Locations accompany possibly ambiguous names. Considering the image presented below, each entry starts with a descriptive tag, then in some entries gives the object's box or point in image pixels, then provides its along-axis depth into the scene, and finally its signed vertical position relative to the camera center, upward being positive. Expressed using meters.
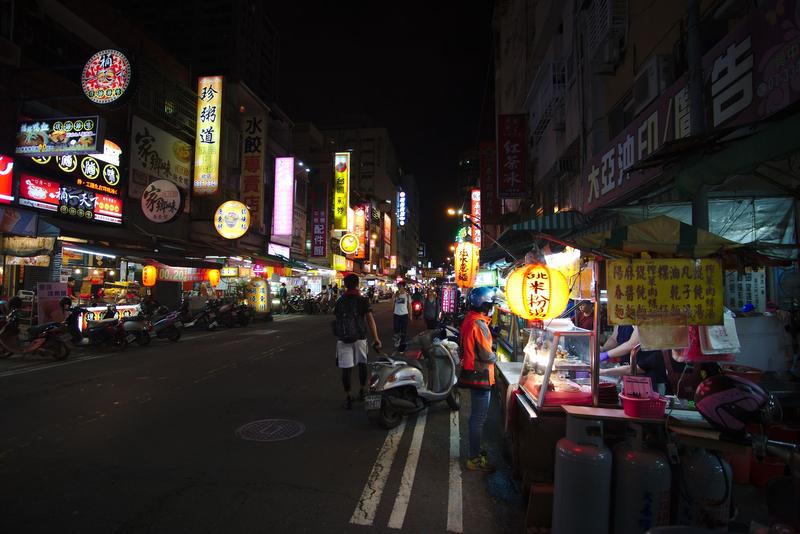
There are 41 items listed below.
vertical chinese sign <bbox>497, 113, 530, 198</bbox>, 17.05 +5.17
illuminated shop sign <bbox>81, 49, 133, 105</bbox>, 12.58 +5.93
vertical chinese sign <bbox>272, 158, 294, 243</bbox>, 30.30 +5.63
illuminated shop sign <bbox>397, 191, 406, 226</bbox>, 95.51 +17.51
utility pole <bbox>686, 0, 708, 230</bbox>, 5.45 +2.77
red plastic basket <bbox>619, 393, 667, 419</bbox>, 3.55 -0.93
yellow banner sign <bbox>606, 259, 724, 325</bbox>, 3.86 +0.02
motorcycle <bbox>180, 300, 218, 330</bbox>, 18.81 -1.48
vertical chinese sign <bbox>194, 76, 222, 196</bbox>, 22.22 +7.55
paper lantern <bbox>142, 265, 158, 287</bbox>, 16.81 +0.35
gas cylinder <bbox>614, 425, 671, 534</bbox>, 3.32 -1.52
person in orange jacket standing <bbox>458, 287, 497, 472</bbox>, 5.19 -0.92
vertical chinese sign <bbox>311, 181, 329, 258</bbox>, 38.03 +6.04
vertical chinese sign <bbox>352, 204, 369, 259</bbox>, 55.14 +7.66
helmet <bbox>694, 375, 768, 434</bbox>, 3.26 -0.82
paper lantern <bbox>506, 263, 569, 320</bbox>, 5.38 -0.02
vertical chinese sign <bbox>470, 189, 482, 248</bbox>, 32.59 +6.14
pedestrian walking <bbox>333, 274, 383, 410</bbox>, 7.61 -0.75
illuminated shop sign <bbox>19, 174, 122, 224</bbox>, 14.52 +3.00
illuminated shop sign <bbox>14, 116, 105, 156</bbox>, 13.09 +4.47
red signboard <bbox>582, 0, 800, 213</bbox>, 4.56 +2.63
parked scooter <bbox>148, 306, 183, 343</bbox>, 14.95 -1.42
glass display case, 4.31 -0.86
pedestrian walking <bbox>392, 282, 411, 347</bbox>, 15.68 -0.84
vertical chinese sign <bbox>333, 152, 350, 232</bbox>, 39.72 +9.36
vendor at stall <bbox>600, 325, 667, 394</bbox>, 5.78 -0.99
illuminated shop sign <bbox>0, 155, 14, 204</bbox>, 13.65 +3.22
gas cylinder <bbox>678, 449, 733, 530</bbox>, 3.32 -1.50
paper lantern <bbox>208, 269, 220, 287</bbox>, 19.77 +0.41
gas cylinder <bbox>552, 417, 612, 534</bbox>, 3.35 -1.51
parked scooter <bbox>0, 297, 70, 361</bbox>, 11.19 -1.47
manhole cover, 6.06 -2.05
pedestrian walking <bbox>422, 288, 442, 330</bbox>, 16.92 -0.84
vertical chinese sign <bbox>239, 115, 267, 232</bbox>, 26.80 +7.43
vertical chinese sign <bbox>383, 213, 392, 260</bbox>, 91.69 +11.14
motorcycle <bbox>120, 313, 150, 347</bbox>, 13.62 -1.39
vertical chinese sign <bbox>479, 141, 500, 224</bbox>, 22.92 +5.63
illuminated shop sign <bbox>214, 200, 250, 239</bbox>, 21.42 +3.20
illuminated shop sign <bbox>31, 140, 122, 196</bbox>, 15.80 +4.34
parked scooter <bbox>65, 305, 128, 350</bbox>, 12.88 -1.43
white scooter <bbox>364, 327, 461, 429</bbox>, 6.65 -1.48
